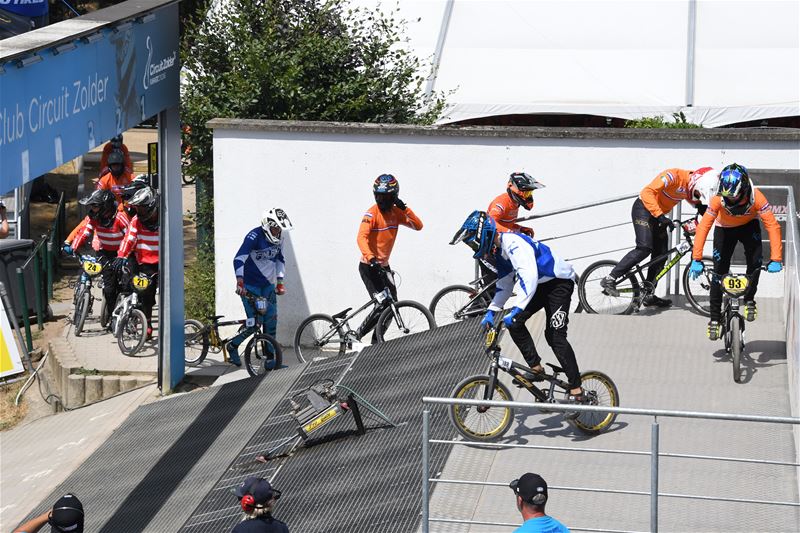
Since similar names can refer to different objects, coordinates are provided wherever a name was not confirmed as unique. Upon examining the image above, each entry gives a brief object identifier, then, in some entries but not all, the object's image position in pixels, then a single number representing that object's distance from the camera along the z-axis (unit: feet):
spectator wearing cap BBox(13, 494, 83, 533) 44.69
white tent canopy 115.68
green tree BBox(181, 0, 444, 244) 93.45
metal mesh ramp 55.40
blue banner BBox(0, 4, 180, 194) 57.03
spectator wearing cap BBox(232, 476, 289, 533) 42.73
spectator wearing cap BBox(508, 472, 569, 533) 38.93
